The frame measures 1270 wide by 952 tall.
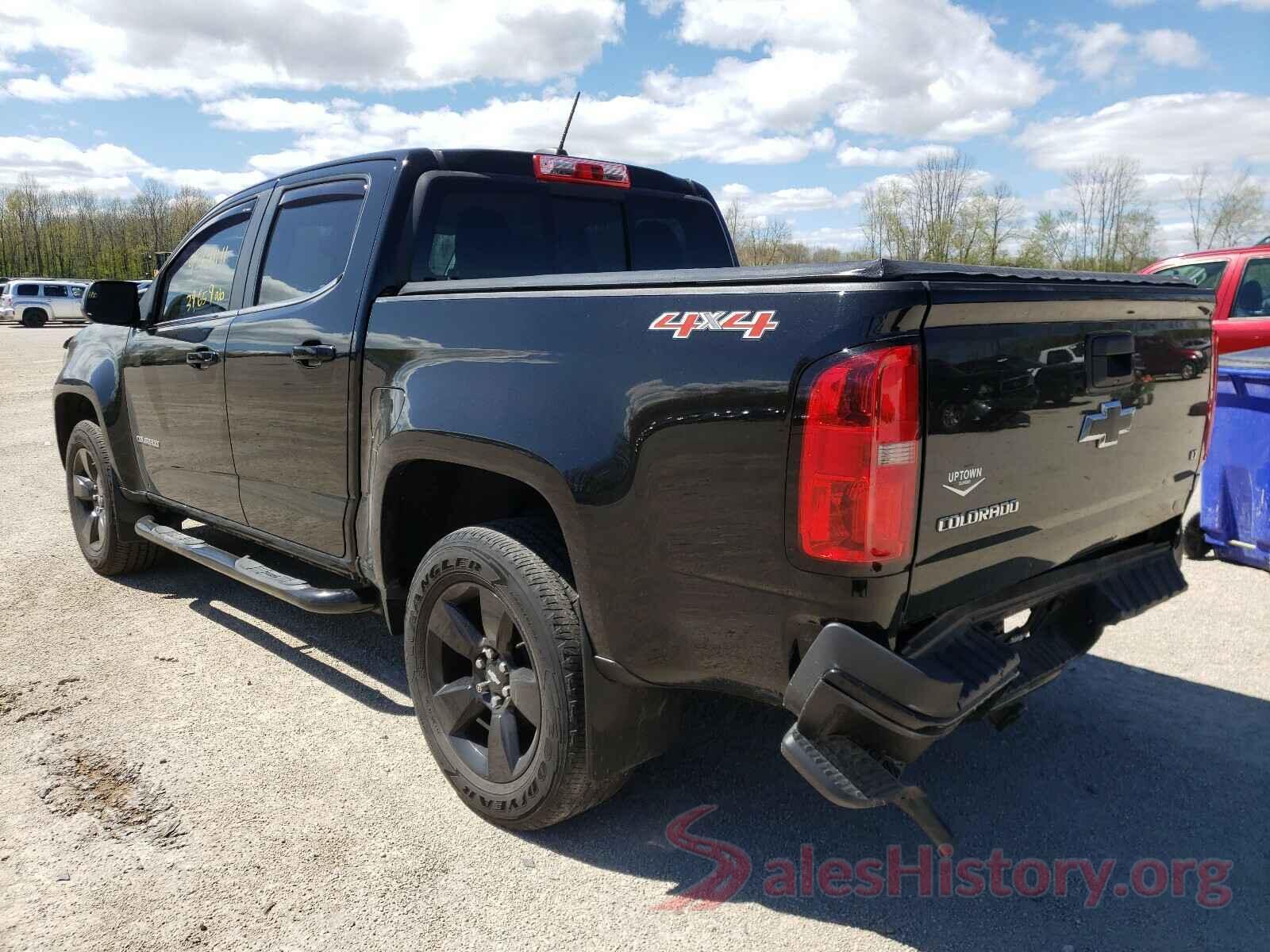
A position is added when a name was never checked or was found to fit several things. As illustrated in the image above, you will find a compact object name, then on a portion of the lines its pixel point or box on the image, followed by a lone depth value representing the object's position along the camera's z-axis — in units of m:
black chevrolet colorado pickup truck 2.05
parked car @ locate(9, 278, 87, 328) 35.53
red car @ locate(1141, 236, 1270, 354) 8.14
